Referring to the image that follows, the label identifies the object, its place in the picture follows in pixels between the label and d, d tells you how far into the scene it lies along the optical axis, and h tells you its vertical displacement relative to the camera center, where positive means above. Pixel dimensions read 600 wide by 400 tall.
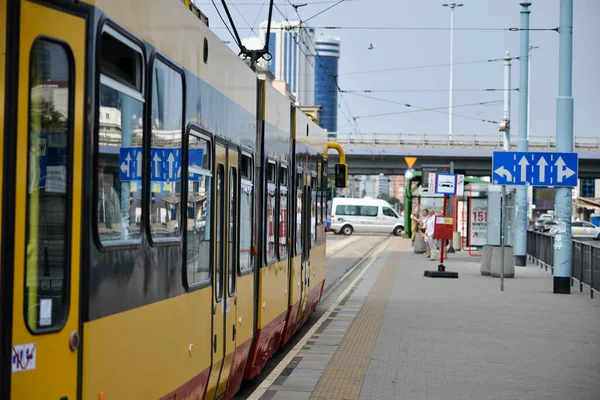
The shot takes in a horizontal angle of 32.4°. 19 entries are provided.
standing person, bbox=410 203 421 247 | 41.00 -0.78
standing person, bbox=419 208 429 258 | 34.62 -0.64
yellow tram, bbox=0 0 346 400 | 3.78 -0.01
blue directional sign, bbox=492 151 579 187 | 20.52 +0.77
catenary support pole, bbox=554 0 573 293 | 20.55 +1.58
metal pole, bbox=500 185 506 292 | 20.41 -1.10
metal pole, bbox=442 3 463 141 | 82.25 +11.39
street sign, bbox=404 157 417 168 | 44.80 +1.90
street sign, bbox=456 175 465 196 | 32.17 +0.65
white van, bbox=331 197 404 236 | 66.12 -0.81
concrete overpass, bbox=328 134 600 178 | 63.84 +3.47
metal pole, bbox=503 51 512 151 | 37.78 +4.46
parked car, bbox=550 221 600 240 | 68.62 -1.63
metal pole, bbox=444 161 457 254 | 35.70 -0.31
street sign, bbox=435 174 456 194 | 29.61 +0.63
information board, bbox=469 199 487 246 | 37.59 -0.64
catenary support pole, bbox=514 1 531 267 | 29.75 +0.42
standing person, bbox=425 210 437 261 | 31.52 -0.99
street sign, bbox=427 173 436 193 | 30.47 +0.68
